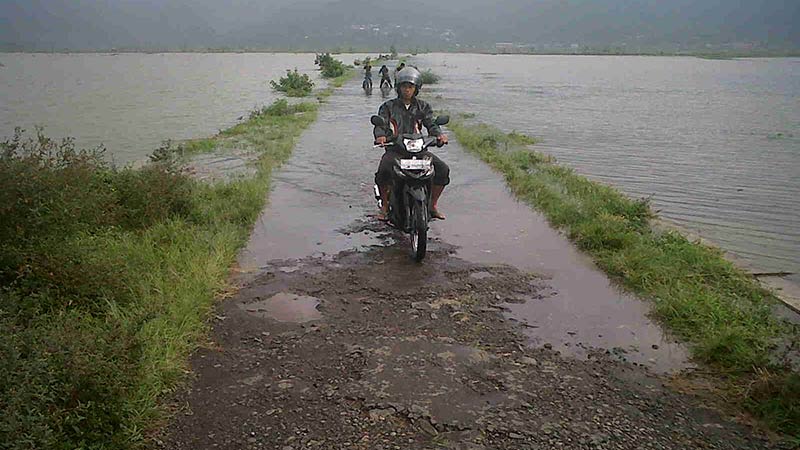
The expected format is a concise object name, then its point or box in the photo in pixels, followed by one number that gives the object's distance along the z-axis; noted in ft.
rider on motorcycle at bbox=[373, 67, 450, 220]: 24.70
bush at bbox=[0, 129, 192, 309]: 15.99
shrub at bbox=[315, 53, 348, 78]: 162.30
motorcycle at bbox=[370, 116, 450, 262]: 22.47
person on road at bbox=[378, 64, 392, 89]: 108.47
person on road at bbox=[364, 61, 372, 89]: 108.58
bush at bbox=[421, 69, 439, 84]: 132.77
